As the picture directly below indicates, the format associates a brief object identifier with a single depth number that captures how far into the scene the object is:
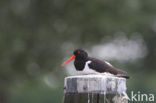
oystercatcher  13.81
